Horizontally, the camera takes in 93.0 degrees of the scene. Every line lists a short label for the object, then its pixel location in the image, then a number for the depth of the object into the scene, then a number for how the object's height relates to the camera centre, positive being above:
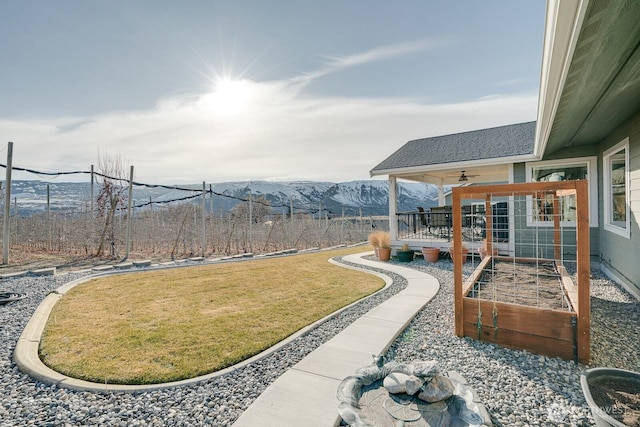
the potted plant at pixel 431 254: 8.38 -1.10
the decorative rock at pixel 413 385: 2.14 -1.21
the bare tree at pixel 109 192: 9.86 +0.93
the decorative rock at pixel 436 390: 2.11 -1.24
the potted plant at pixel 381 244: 9.05 -0.89
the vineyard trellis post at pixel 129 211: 9.41 +0.27
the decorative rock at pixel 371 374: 2.36 -1.25
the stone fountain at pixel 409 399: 1.95 -1.29
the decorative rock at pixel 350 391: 2.13 -1.28
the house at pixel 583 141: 2.11 +1.28
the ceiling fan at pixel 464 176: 9.86 +1.32
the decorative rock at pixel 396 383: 2.19 -1.23
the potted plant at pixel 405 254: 8.70 -1.13
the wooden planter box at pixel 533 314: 2.74 -1.01
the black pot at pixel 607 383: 1.93 -1.19
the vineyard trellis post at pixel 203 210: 9.89 +0.25
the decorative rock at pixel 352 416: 1.90 -1.29
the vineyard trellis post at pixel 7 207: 7.23 +0.35
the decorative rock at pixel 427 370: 2.18 -1.13
